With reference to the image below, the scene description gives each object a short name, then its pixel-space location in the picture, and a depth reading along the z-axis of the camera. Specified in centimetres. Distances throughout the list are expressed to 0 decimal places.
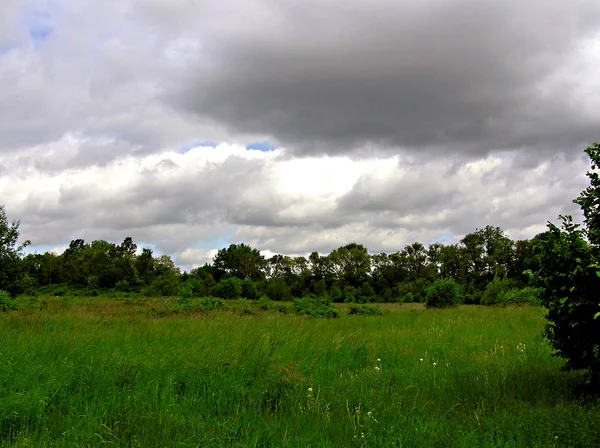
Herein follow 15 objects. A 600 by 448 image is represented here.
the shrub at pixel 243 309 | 2268
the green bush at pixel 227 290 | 4650
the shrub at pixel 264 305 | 2820
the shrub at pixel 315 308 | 2155
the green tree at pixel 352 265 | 7625
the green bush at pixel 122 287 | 5994
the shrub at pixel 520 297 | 2702
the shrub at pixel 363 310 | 2273
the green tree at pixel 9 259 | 2825
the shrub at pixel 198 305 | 2149
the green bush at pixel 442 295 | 2862
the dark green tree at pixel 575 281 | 569
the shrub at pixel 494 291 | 3664
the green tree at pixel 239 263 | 7950
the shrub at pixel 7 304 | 1964
